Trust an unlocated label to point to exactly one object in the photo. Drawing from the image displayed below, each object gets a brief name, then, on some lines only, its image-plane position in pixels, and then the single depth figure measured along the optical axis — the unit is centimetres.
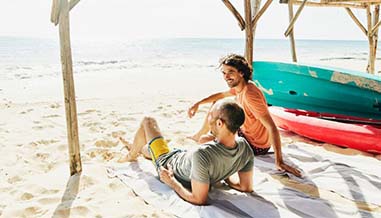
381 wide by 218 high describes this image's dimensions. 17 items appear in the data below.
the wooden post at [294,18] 543
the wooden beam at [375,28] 674
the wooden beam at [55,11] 252
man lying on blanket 194
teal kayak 400
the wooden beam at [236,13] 412
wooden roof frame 256
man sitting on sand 247
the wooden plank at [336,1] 542
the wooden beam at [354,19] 679
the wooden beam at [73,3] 258
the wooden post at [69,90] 255
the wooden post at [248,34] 416
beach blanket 213
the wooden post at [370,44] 700
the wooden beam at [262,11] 437
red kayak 328
